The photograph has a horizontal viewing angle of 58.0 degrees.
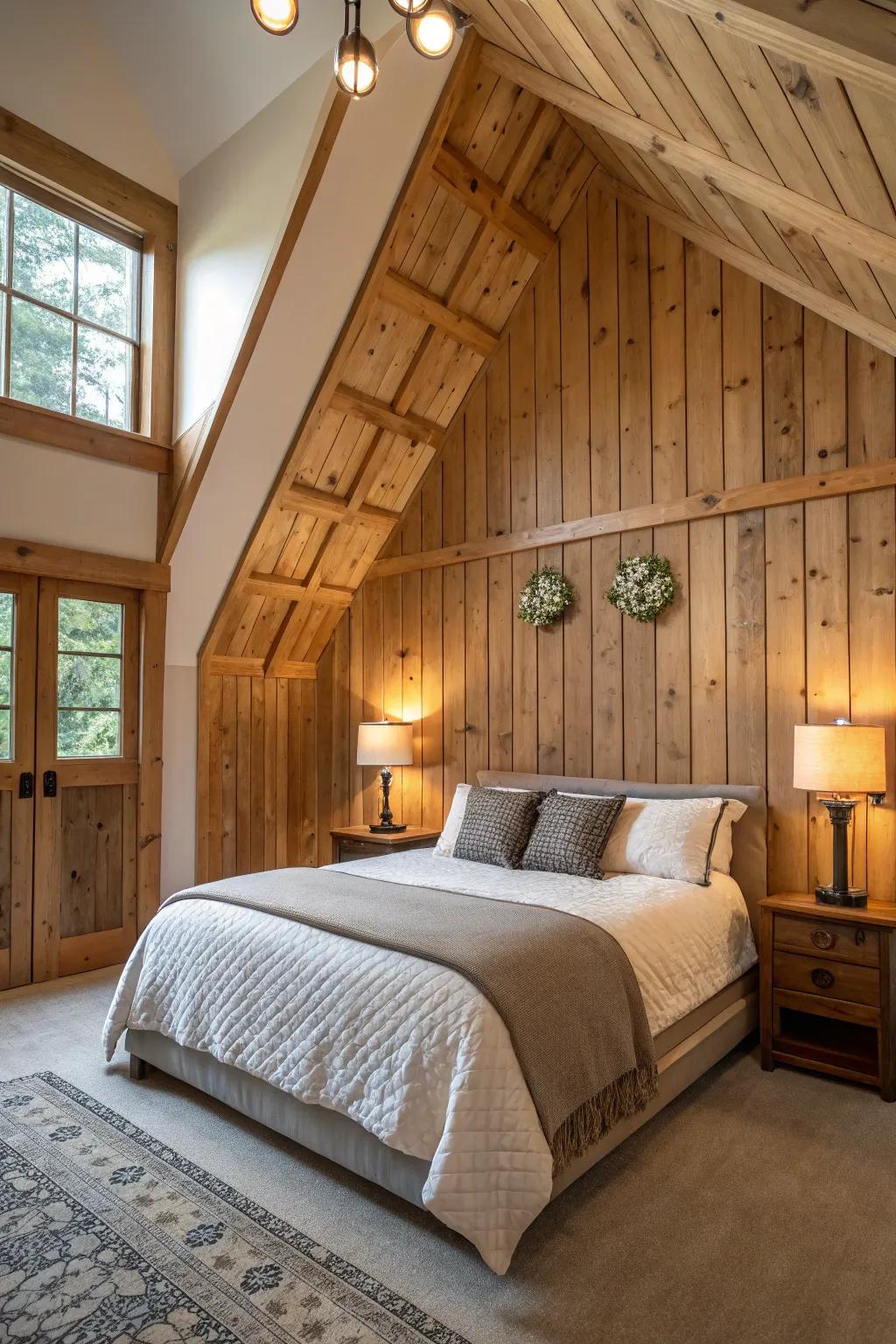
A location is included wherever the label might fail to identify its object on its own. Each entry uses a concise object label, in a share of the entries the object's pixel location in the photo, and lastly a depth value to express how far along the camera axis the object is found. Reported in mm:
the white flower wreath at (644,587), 3760
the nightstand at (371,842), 4367
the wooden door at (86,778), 3928
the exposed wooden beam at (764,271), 3100
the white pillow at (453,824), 3809
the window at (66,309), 3730
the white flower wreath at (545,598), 4125
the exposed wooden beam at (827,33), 1489
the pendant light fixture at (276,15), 1985
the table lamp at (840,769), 2891
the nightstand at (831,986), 2719
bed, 1854
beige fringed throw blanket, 1999
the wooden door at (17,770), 3793
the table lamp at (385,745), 4566
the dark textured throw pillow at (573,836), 3258
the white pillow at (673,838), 3162
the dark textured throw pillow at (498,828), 3504
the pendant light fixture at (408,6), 2039
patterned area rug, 1694
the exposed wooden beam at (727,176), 2326
